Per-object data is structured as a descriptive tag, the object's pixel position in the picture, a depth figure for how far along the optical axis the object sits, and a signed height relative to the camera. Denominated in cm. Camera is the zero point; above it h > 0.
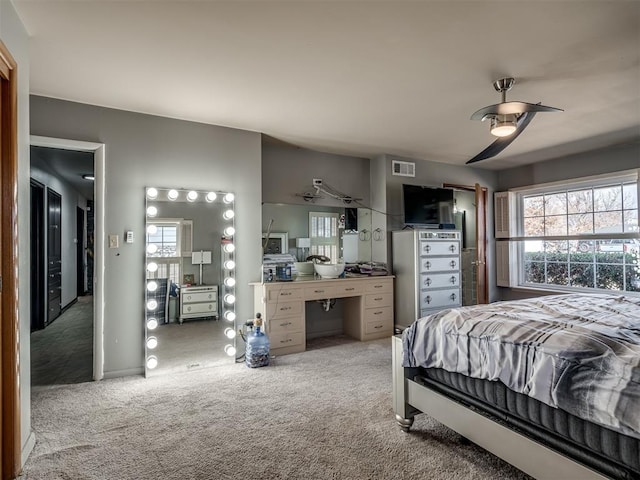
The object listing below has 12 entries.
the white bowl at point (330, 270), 423 -34
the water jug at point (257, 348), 340 -103
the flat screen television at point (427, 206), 481 +50
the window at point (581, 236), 442 +5
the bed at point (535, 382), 131 -64
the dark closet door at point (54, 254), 520 -13
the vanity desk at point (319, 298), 369 -73
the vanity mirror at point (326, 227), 430 +20
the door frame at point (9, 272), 174 -13
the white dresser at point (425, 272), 442 -41
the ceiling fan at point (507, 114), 233 +89
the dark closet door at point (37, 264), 480 -25
